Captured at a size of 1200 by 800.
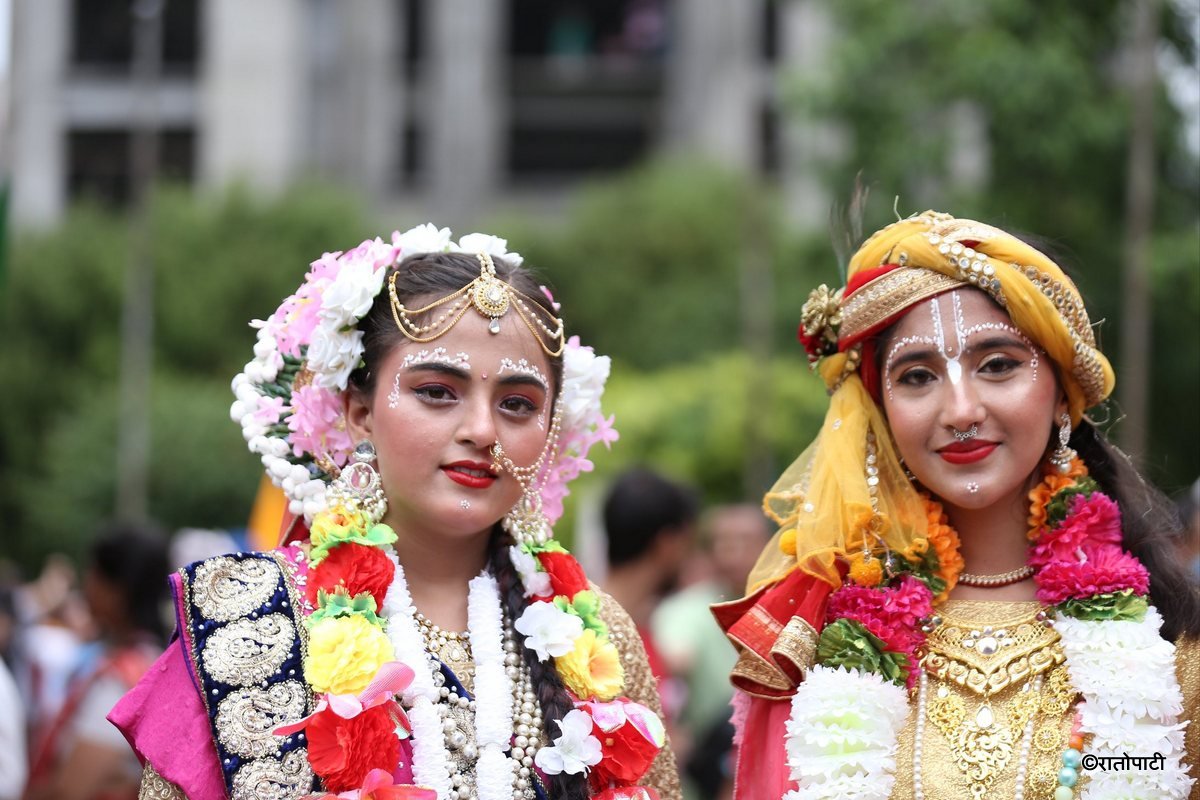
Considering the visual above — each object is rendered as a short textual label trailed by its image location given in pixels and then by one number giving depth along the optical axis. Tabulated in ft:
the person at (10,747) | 20.35
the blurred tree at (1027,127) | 46.50
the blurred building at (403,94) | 119.65
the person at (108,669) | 20.38
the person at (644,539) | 21.42
